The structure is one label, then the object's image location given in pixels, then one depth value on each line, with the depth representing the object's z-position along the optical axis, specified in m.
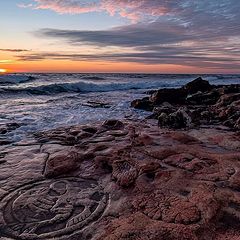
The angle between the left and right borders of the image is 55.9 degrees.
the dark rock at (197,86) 11.71
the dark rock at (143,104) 9.02
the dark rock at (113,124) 5.68
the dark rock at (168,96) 9.67
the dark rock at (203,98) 9.69
